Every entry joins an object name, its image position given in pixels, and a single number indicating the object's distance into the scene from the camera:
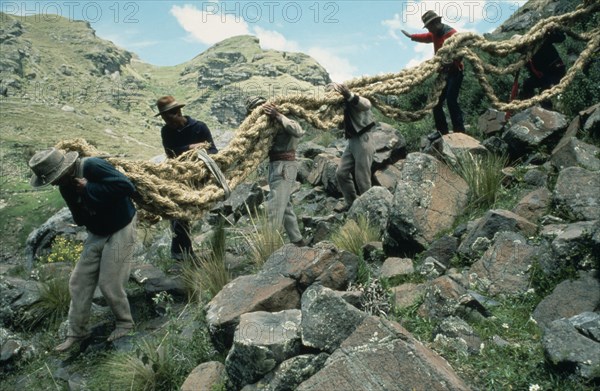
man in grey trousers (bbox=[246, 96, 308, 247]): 5.42
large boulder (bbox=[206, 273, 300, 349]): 3.54
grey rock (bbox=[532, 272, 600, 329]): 3.02
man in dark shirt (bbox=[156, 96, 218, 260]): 5.52
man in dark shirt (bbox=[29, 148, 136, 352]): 4.17
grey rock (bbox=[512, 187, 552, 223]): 4.30
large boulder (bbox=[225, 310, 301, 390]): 2.92
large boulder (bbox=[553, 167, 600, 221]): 3.93
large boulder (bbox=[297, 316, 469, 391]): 2.40
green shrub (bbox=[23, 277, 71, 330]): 5.36
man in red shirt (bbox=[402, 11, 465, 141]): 6.87
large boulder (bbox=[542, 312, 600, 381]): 2.41
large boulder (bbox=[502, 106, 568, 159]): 5.84
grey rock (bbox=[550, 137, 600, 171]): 4.79
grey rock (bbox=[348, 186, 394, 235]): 5.43
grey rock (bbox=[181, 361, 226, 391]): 3.13
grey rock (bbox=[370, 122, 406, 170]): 7.35
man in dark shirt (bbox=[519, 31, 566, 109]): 7.22
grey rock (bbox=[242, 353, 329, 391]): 2.78
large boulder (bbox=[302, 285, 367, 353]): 2.85
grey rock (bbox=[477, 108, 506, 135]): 6.94
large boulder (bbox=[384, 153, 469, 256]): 4.54
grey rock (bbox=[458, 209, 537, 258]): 4.05
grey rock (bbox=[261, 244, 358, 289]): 3.77
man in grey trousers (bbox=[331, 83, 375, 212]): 5.91
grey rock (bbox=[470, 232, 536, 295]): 3.56
